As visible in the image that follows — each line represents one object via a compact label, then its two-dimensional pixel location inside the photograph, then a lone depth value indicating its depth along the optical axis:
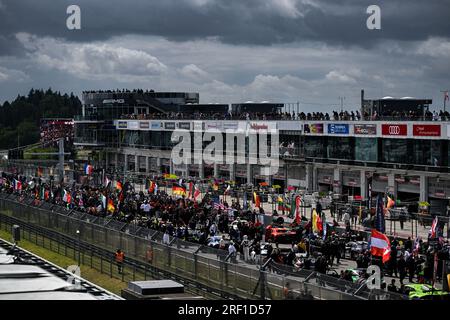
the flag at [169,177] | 80.31
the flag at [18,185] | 71.58
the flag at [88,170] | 84.81
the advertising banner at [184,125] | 94.30
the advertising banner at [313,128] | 74.46
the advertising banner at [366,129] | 67.73
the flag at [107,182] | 68.25
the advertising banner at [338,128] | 71.25
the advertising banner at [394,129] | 64.44
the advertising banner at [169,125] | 98.31
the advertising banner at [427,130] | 61.12
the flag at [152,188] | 63.25
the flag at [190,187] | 61.22
